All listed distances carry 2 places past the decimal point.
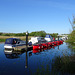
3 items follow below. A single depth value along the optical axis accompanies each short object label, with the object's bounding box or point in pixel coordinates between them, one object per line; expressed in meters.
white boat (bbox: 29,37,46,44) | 21.66
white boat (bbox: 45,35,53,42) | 28.14
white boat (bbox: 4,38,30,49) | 14.98
